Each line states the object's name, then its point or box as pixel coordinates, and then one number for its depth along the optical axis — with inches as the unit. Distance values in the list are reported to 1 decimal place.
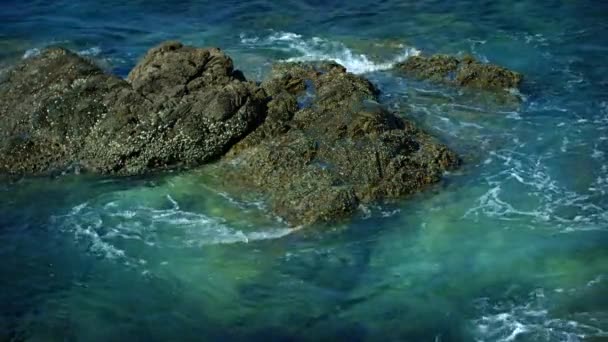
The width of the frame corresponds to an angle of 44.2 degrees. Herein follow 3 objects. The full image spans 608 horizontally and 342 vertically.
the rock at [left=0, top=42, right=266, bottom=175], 860.6
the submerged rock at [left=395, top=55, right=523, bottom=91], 1051.3
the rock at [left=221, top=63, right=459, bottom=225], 781.9
